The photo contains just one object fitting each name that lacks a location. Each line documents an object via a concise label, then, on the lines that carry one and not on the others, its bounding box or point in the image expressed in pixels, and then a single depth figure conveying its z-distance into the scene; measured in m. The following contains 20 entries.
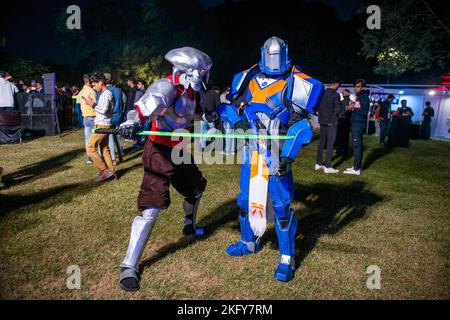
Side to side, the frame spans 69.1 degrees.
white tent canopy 16.09
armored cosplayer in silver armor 3.12
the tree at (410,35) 14.70
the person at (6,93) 9.65
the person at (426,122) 15.60
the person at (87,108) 7.14
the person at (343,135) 9.80
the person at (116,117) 7.92
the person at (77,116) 14.64
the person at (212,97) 8.57
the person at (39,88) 14.14
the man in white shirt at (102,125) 6.33
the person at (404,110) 13.38
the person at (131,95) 10.12
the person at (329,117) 7.72
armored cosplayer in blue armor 3.21
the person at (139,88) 9.61
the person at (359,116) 7.54
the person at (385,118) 12.71
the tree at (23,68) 22.69
